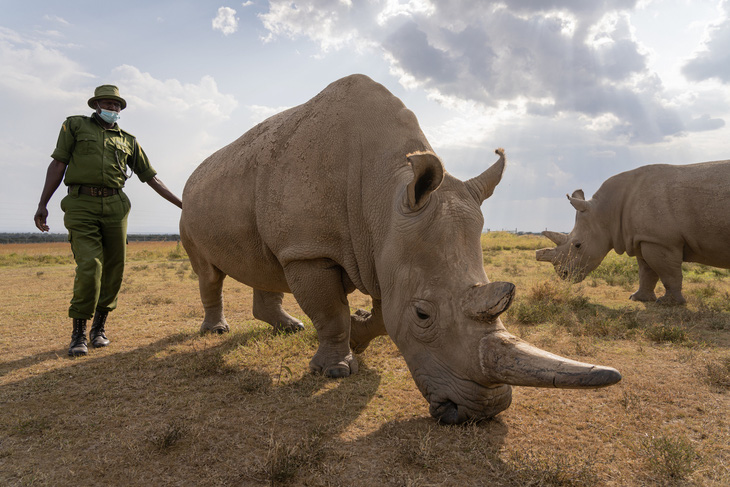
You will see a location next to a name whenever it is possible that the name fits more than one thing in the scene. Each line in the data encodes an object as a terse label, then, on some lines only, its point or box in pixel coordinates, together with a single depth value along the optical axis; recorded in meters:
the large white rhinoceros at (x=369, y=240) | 2.28
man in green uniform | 4.32
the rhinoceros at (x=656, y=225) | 6.44
